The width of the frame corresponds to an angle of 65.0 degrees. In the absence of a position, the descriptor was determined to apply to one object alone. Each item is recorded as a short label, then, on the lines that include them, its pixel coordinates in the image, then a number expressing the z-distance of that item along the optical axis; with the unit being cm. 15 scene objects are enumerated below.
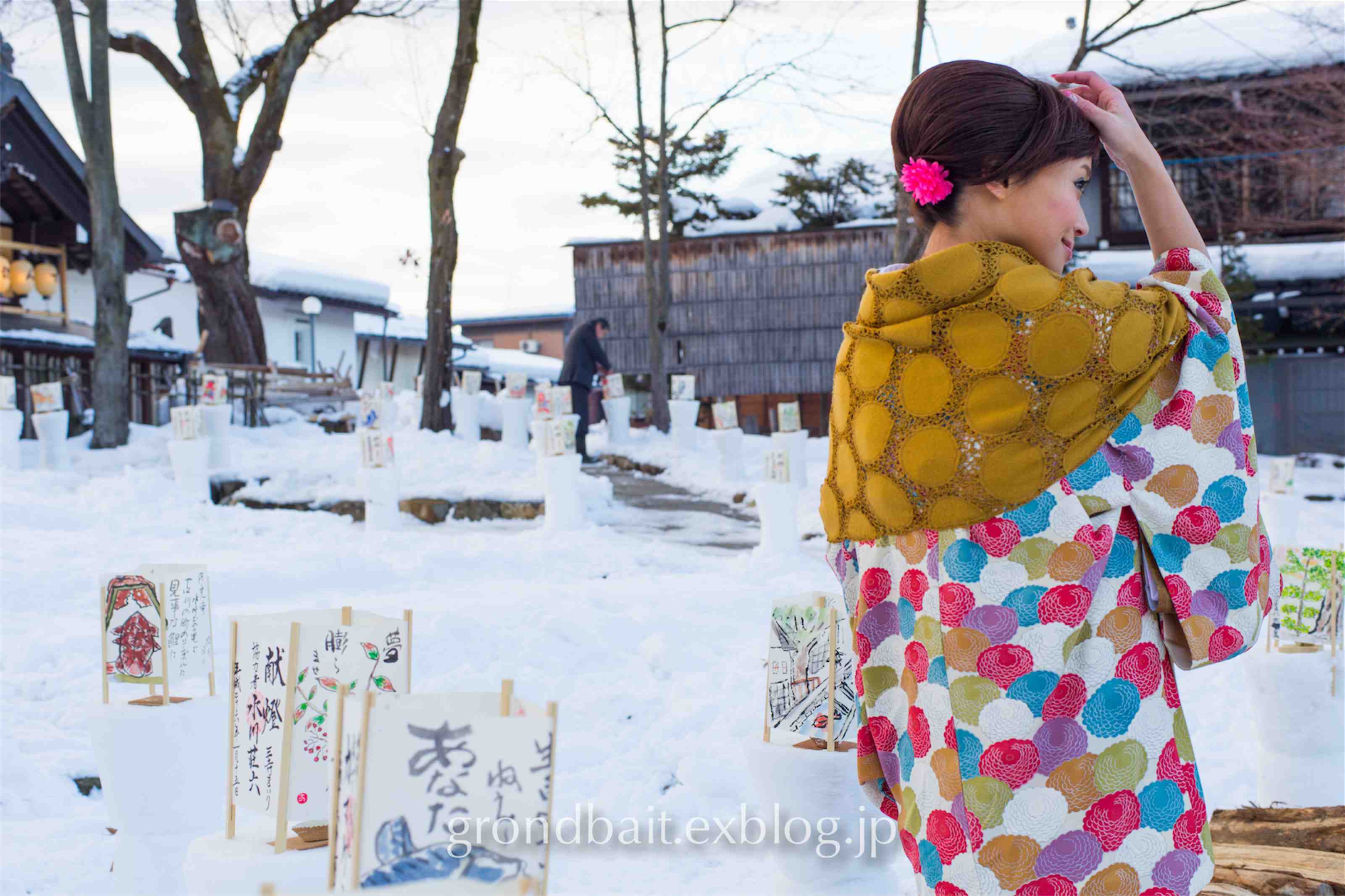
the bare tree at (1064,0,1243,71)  1265
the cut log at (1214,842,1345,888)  275
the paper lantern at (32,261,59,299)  1645
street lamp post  2277
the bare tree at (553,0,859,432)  1778
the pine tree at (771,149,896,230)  2198
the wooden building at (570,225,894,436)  2227
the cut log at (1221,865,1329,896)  272
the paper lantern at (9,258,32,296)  1552
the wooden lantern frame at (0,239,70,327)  1555
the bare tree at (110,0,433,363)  1583
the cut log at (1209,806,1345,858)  294
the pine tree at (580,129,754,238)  2114
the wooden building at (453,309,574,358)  3709
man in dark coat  1410
